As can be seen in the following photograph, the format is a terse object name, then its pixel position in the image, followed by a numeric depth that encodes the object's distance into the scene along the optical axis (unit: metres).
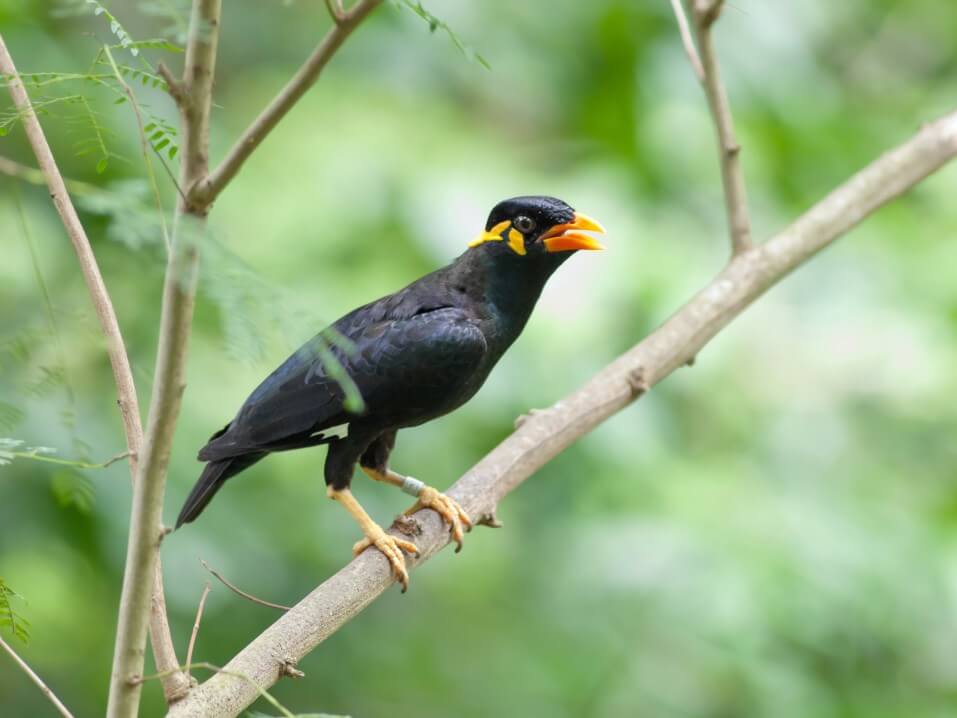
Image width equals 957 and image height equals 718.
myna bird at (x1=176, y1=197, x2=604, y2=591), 6.97
